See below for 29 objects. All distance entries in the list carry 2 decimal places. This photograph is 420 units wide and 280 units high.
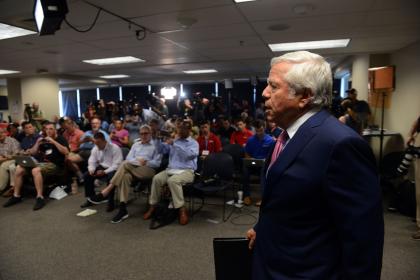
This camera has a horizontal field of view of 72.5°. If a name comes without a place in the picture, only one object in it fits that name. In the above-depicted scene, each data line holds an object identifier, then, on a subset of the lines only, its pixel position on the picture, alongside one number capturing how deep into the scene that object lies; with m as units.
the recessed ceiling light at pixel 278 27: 3.55
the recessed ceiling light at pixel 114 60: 6.04
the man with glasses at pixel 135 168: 3.68
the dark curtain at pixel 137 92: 14.00
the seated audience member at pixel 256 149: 4.16
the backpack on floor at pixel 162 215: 3.43
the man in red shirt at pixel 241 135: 5.16
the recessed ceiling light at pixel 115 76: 9.63
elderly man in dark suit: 0.81
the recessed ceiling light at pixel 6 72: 7.59
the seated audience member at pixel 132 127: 6.03
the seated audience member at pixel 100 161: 4.15
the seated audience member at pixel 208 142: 4.64
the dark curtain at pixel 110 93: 14.36
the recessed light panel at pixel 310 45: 4.73
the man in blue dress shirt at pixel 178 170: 3.52
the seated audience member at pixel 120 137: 5.43
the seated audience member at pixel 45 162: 4.33
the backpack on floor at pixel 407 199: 3.48
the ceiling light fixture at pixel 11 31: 3.37
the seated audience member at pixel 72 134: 5.35
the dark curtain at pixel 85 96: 14.89
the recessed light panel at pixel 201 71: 8.54
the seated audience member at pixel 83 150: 4.97
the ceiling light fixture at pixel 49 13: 2.27
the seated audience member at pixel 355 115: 4.09
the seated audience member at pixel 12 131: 6.00
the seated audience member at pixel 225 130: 6.00
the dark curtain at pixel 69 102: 15.44
